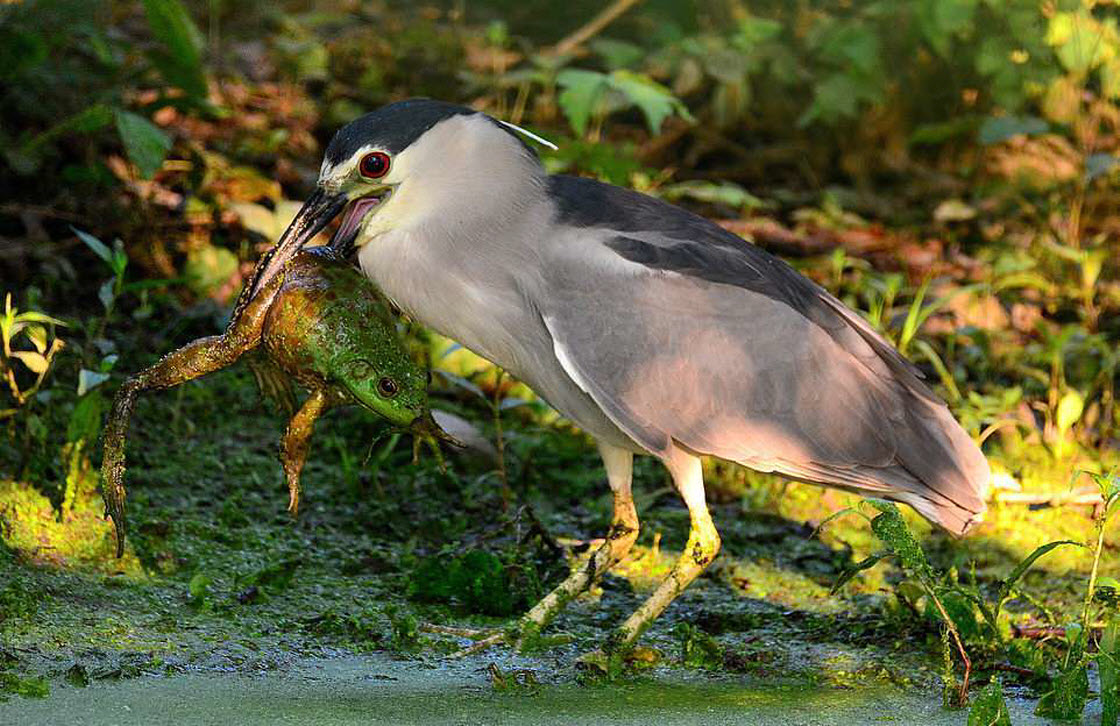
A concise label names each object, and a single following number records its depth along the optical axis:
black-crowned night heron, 7.18
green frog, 6.57
